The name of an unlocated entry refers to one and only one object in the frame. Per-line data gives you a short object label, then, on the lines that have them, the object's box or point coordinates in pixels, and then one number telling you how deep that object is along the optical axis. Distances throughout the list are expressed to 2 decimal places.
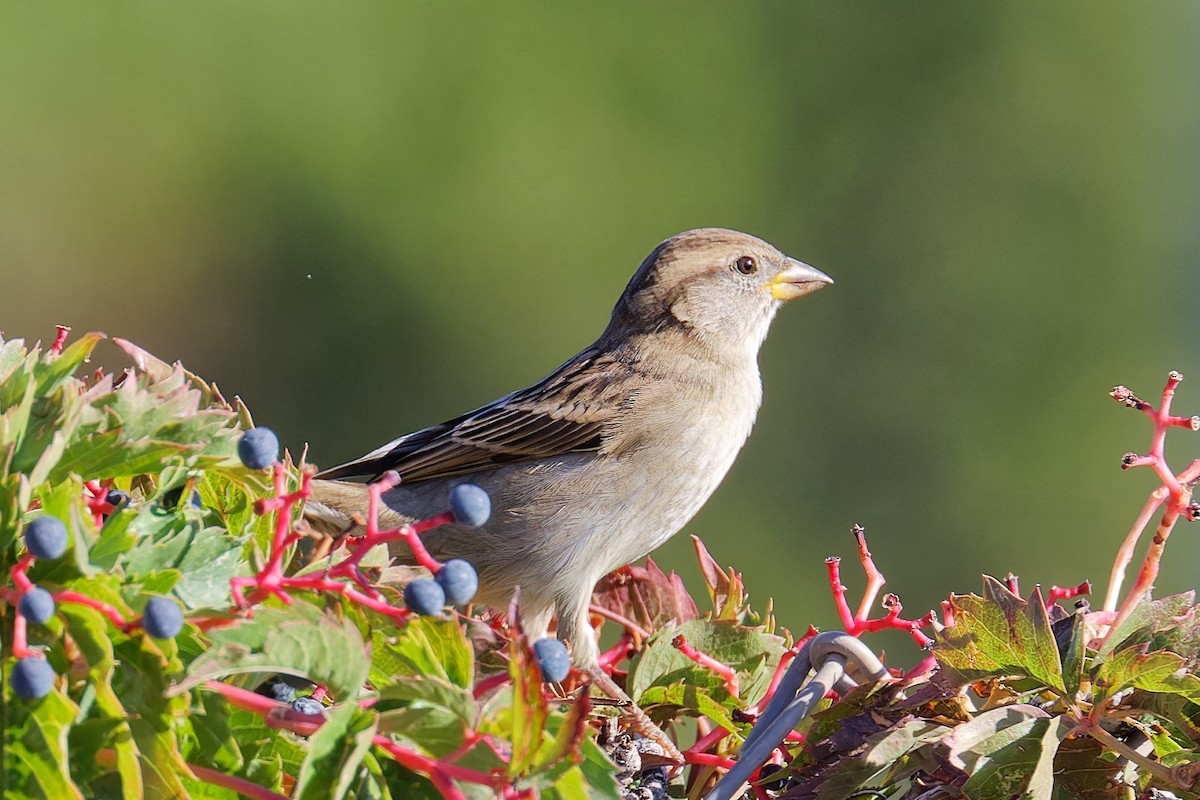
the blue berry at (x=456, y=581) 2.62
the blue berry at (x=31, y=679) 2.19
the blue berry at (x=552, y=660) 2.65
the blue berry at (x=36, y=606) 2.22
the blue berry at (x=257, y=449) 2.67
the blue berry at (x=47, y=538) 2.27
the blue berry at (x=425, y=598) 2.47
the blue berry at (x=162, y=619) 2.26
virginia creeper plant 2.32
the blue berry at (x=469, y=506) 2.89
